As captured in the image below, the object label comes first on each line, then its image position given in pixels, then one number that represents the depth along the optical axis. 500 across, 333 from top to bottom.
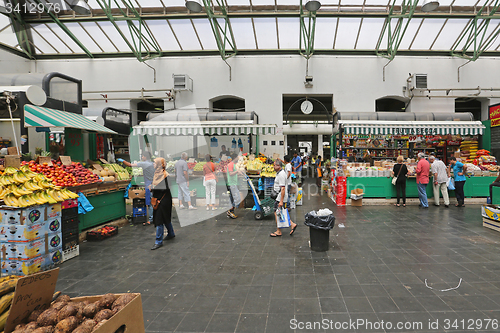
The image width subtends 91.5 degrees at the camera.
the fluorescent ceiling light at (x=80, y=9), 10.57
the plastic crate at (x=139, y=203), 7.21
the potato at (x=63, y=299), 1.86
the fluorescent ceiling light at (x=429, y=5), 9.75
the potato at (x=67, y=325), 1.53
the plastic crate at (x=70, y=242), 4.61
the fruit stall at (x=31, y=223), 3.92
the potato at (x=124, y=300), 1.77
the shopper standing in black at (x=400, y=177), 8.84
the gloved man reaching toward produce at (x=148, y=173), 6.77
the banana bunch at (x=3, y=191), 4.07
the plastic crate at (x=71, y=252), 4.59
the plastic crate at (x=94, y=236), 5.65
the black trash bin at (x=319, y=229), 4.76
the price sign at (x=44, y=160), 5.50
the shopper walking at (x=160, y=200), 5.22
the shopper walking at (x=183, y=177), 8.56
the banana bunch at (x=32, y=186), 4.19
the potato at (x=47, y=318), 1.60
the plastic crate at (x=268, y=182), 8.59
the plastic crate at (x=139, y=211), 7.14
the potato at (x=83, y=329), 1.47
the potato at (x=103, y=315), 1.62
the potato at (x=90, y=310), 1.73
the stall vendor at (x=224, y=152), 11.92
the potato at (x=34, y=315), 1.64
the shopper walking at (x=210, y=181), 8.23
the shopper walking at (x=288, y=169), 6.19
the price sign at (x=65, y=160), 6.07
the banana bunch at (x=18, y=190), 4.01
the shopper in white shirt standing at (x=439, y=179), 8.81
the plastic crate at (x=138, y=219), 7.12
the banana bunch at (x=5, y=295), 1.65
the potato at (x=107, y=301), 1.82
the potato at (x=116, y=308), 1.70
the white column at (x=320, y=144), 18.50
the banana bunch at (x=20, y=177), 4.24
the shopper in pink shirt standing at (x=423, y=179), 8.70
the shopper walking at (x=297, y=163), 10.67
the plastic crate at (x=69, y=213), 4.72
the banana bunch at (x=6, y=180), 4.13
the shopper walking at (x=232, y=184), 7.68
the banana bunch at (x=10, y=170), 4.36
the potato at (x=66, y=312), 1.66
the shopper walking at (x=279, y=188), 5.54
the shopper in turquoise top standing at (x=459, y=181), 8.76
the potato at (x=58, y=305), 1.72
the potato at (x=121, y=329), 1.57
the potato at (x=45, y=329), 1.47
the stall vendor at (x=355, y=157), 11.69
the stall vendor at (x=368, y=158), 11.39
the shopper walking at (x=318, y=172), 14.19
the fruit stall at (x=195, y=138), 10.04
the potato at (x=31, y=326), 1.50
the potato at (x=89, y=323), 1.55
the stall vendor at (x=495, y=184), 6.75
